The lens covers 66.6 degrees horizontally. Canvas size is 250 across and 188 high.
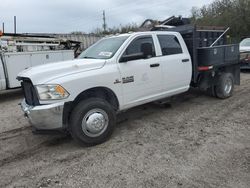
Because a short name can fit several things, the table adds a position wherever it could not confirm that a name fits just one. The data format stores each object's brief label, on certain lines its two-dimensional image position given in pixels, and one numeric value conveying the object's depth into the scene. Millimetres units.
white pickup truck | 3136
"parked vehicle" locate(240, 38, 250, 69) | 8273
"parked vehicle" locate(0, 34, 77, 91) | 6695
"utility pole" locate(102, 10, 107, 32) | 31959
